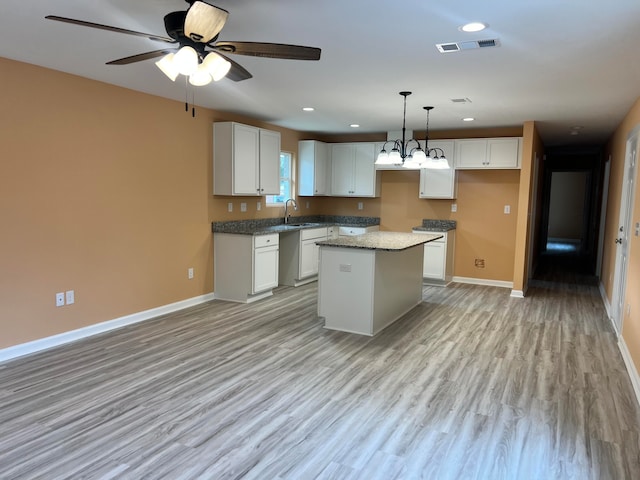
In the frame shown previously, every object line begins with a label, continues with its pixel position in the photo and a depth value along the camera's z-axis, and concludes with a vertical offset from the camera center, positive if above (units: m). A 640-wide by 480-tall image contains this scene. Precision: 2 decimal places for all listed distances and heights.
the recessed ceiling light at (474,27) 2.57 +1.00
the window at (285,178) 7.15 +0.27
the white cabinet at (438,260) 6.63 -0.91
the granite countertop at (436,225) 6.88 -0.42
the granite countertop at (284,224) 5.68 -0.44
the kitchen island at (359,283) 4.27 -0.84
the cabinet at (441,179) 6.75 +0.30
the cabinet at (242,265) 5.46 -0.88
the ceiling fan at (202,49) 2.05 +0.73
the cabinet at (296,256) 6.47 -0.89
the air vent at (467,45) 2.84 +1.00
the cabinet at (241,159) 5.49 +0.44
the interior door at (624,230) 4.32 -0.28
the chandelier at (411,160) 4.34 +0.38
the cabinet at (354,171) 7.38 +0.42
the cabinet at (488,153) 6.34 +0.68
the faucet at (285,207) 7.04 -0.20
